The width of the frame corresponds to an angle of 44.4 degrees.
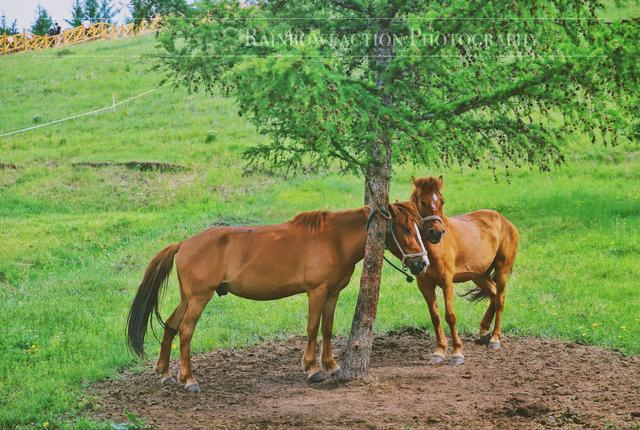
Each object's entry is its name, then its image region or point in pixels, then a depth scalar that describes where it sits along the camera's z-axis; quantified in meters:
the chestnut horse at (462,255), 9.70
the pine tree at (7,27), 85.75
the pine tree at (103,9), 92.26
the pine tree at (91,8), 90.19
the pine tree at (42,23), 81.25
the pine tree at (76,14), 87.07
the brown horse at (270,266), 9.11
